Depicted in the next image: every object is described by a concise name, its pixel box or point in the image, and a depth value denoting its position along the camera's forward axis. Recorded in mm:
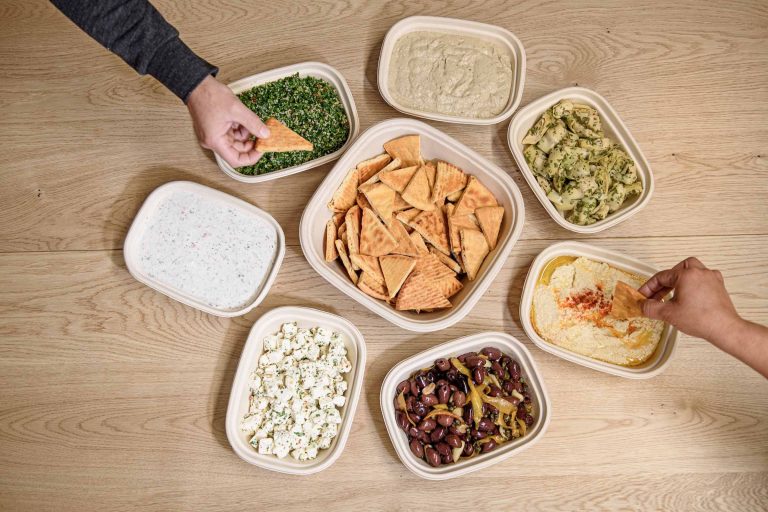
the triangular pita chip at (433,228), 2012
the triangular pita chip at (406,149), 2020
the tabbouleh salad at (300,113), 2059
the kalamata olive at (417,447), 1879
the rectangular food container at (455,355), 1865
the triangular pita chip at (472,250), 1937
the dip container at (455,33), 2092
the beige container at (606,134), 2010
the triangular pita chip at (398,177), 1974
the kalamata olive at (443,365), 1930
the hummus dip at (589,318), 1976
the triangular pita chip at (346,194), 1990
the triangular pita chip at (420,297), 1915
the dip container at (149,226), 1948
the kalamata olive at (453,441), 1868
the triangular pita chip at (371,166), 2025
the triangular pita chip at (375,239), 1958
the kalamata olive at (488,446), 1881
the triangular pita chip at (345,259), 1965
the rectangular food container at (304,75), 2010
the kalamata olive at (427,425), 1870
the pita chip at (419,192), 1978
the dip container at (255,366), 1863
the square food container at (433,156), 1865
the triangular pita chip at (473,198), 1997
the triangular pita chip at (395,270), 1934
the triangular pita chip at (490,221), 1960
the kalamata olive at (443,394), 1885
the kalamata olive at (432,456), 1865
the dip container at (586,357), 1935
